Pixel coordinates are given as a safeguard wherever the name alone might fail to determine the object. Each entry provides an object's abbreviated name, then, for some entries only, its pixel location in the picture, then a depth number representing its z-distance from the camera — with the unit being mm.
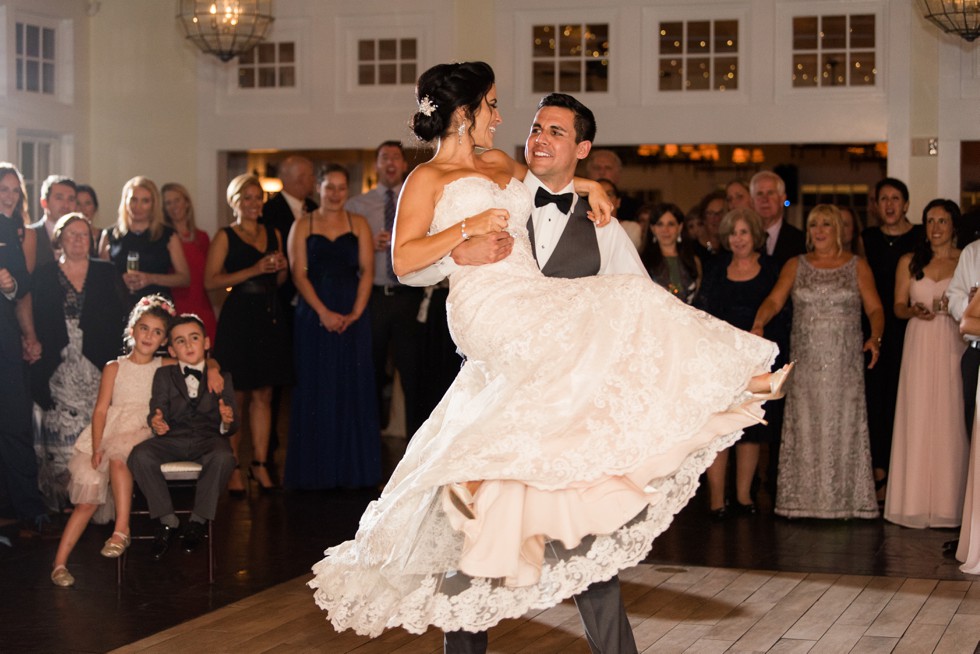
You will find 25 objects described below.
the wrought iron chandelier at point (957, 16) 8086
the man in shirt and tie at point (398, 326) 8023
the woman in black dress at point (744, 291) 7191
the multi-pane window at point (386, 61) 9930
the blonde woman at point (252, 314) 7719
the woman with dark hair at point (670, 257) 7410
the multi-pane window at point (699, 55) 9484
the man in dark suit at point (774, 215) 7848
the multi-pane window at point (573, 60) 9680
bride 3523
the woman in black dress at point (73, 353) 6801
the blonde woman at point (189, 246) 8172
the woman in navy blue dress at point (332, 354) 7715
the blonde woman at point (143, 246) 7746
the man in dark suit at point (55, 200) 7316
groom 4188
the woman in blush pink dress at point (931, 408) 6793
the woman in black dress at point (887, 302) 7512
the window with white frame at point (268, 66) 10219
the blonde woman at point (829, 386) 7062
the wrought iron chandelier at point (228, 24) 8891
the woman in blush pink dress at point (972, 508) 5754
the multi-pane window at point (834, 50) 9250
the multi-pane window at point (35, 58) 9508
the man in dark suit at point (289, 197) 8633
